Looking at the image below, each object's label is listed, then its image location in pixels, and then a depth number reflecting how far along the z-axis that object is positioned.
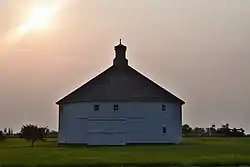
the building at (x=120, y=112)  71.12
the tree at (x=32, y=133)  69.81
